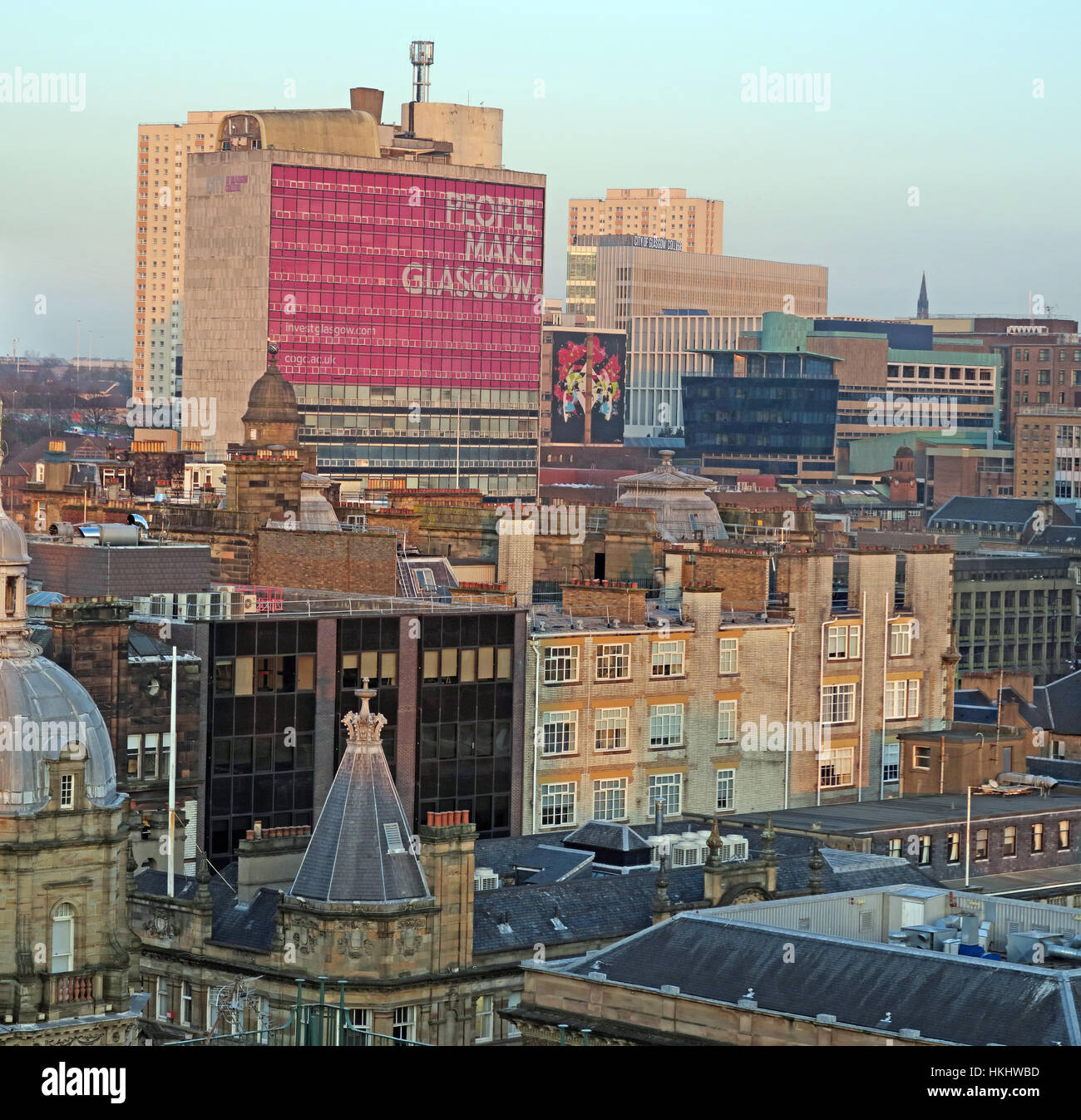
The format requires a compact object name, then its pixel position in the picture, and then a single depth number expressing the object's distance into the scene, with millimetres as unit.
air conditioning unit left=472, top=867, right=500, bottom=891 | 81000
